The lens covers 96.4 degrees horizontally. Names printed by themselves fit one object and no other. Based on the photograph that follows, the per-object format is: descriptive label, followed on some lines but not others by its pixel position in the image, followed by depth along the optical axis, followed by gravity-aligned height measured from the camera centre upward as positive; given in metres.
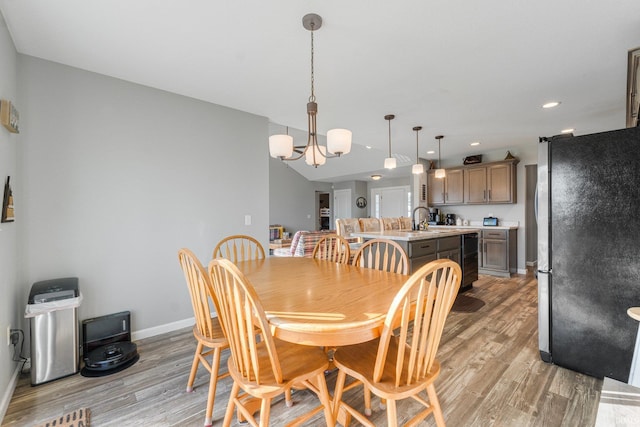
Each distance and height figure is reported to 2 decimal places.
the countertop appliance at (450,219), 6.29 -0.15
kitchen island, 3.21 -0.43
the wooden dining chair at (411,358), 1.11 -0.63
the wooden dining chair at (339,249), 2.46 -0.33
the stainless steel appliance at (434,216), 6.34 -0.08
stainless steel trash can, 1.96 -0.81
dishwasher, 4.02 -0.69
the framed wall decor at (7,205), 1.74 +0.07
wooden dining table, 1.10 -0.42
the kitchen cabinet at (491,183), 5.30 +0.56
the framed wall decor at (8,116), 1.71 +0.62
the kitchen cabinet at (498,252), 5.14 -0.75
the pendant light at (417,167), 4.25 +0.69
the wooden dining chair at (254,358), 1.13 -0.69
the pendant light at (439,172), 4.63 +0.66
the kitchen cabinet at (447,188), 5.93 +0.52
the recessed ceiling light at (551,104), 3.20 +1.22
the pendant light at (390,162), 3.80 +0.70
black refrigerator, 1.84 -0.27
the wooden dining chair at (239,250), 2.58 -0.37
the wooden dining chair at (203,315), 1.54 -0.59
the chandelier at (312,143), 2.14 +0.54
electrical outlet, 1.98 -0.85
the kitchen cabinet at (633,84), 2.08 +1.02
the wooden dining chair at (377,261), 1.97 -0.36
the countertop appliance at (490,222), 5.60 -0.20
